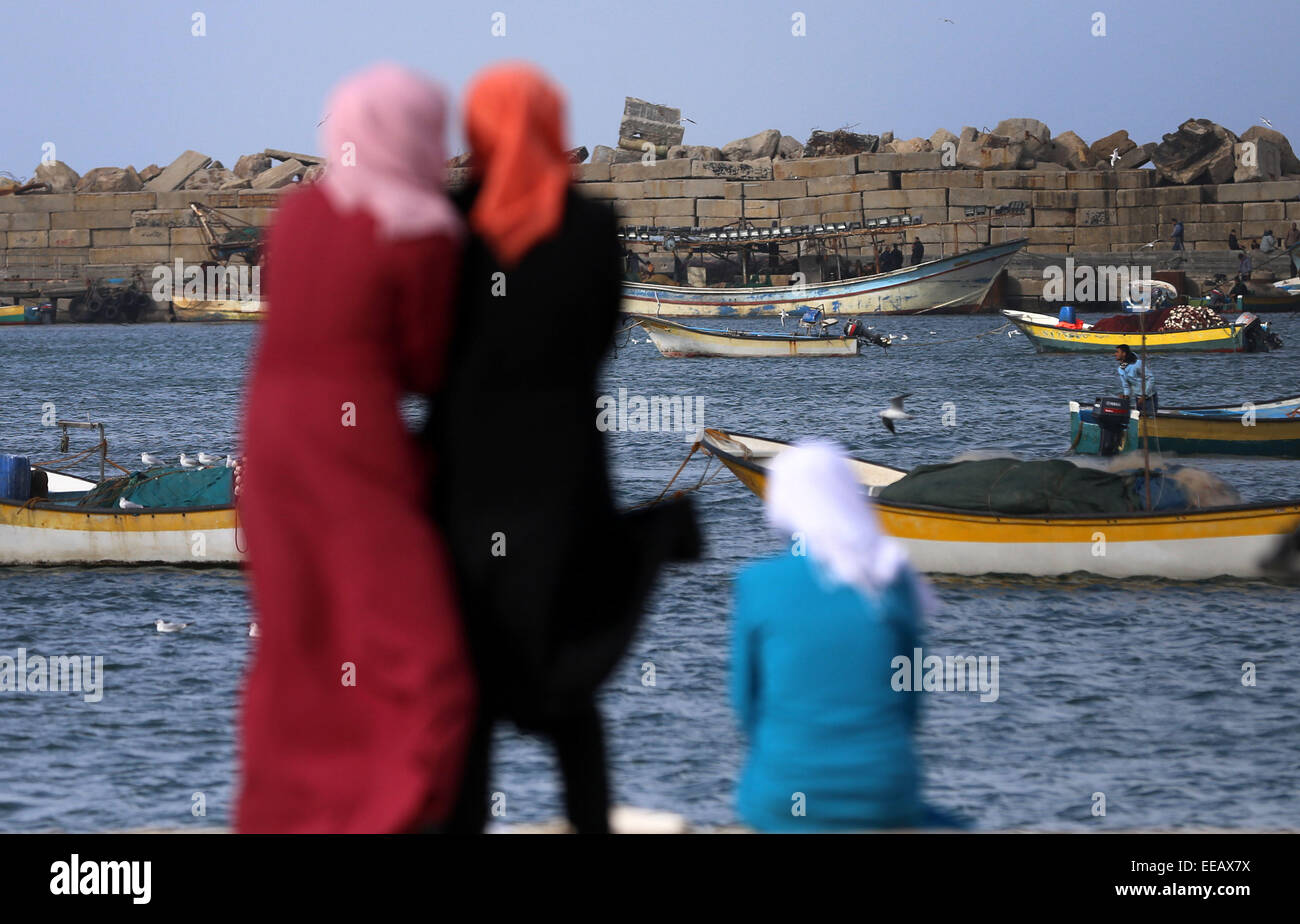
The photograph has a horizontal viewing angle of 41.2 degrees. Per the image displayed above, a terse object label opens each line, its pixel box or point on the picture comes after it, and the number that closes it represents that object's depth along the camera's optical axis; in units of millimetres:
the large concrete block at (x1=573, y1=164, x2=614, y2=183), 86250
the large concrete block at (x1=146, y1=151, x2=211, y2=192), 100562
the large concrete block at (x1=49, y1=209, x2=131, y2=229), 92062
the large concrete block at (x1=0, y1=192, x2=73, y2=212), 92438
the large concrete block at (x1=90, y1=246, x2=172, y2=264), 92062
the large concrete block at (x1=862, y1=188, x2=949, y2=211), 79875
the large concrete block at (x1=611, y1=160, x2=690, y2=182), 83938
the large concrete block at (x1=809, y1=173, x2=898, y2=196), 80438
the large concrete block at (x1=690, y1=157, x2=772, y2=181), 84188
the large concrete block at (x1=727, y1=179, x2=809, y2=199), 83000
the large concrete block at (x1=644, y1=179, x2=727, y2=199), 83938
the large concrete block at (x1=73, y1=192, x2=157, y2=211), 91750
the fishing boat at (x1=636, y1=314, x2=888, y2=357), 48469
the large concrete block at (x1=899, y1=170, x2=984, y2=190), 80125
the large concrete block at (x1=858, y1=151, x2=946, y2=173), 79875
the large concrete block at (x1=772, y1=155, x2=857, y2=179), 81688
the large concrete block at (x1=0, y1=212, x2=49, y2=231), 92438
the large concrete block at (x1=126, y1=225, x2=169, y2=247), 91750
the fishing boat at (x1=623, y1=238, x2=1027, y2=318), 72812
